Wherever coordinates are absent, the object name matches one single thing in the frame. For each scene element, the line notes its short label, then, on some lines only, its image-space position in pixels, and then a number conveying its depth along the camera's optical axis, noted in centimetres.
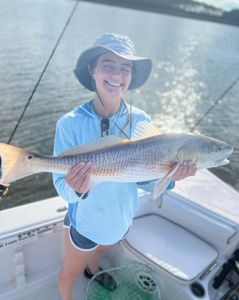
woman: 171
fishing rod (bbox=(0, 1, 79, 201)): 201
